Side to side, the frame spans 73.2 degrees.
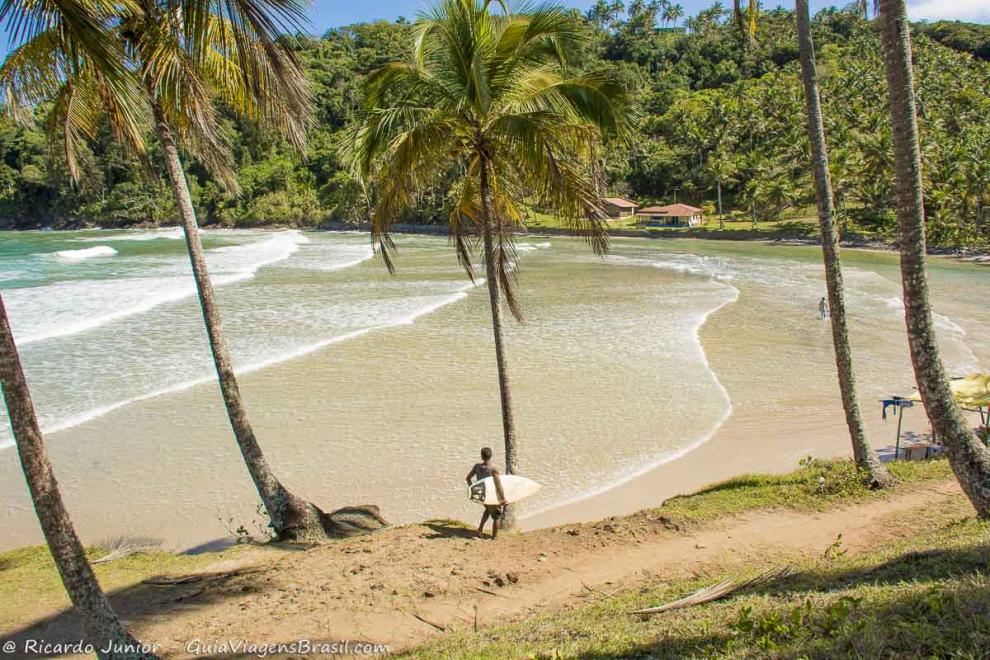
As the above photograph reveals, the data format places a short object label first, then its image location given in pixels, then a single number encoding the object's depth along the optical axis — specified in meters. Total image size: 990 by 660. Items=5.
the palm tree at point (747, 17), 5.73
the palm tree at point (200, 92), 5.01
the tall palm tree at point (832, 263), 6.96
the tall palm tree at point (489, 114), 6.56
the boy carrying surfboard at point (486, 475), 6.91
